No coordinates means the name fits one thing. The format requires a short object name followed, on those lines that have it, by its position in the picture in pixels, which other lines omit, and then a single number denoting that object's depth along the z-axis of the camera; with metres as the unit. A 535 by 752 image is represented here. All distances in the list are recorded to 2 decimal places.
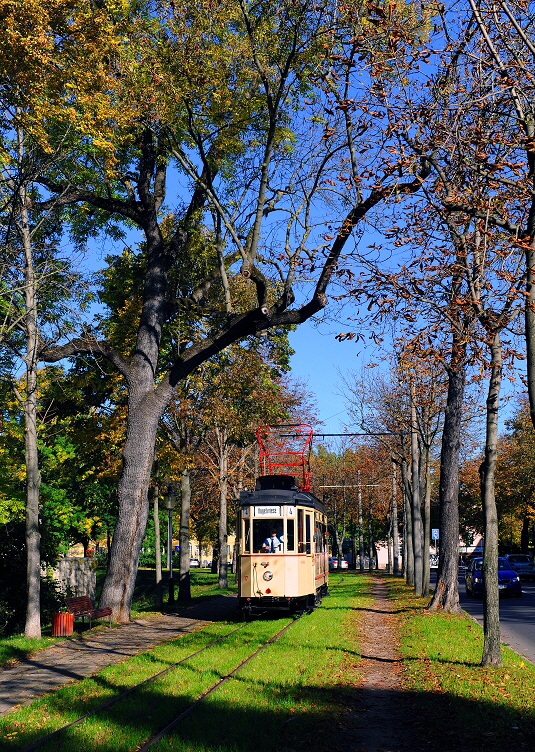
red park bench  18.81
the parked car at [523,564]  50.28
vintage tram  21.22
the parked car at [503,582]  33.03
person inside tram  21.42
